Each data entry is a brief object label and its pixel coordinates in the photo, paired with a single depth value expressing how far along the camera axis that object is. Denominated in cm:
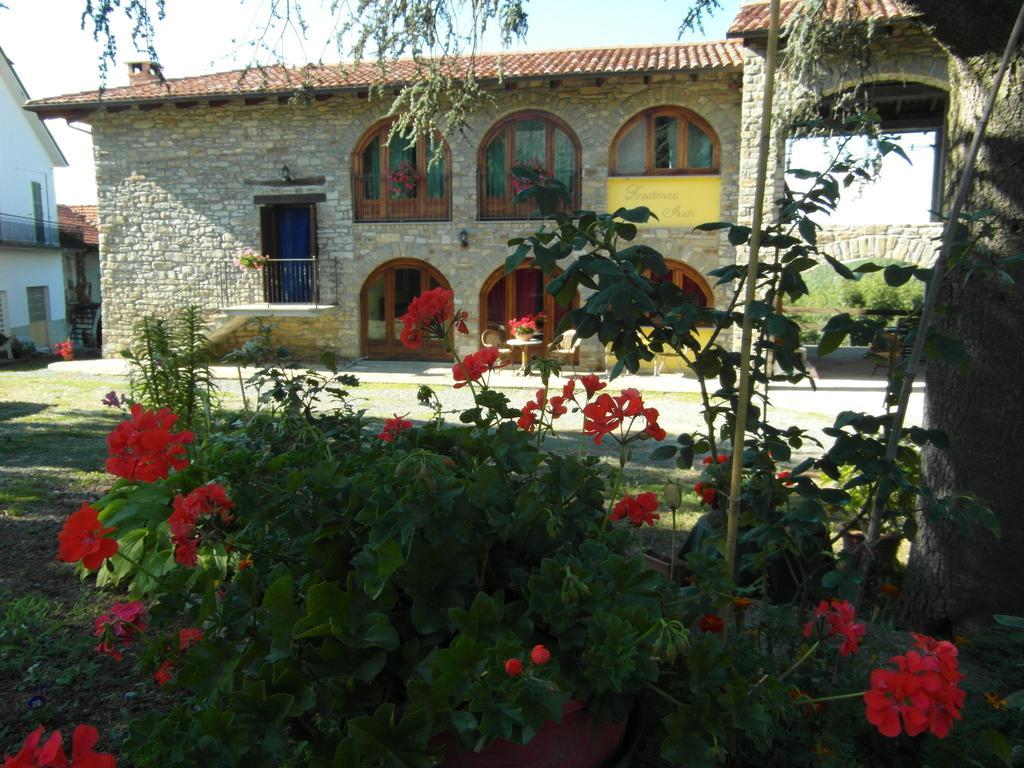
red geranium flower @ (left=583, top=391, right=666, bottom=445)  178
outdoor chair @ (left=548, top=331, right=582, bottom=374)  1190
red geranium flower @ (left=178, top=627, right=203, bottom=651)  153
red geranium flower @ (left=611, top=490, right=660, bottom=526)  192
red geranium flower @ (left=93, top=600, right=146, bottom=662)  150
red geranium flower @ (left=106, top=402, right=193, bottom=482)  154
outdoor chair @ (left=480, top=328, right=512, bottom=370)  1312
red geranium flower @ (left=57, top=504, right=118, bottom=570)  138
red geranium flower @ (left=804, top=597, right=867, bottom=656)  152
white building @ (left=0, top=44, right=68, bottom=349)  1873
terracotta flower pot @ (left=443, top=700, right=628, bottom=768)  147
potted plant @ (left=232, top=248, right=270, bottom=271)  1341
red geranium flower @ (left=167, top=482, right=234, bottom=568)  147
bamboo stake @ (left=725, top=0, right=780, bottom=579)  169
